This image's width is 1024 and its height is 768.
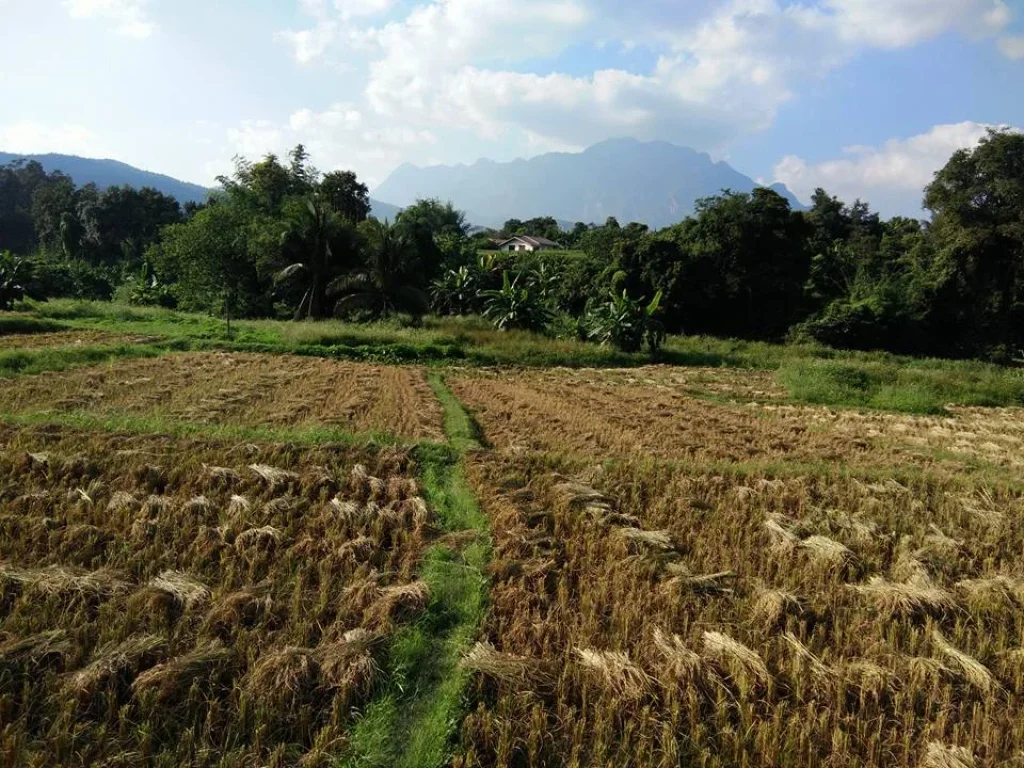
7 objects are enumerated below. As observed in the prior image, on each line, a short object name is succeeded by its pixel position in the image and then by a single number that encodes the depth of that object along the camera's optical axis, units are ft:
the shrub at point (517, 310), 75.72
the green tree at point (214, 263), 86.28
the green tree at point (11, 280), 74.18
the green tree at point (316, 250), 75.41
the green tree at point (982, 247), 80.48
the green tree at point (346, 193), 116.78
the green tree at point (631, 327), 69.82
